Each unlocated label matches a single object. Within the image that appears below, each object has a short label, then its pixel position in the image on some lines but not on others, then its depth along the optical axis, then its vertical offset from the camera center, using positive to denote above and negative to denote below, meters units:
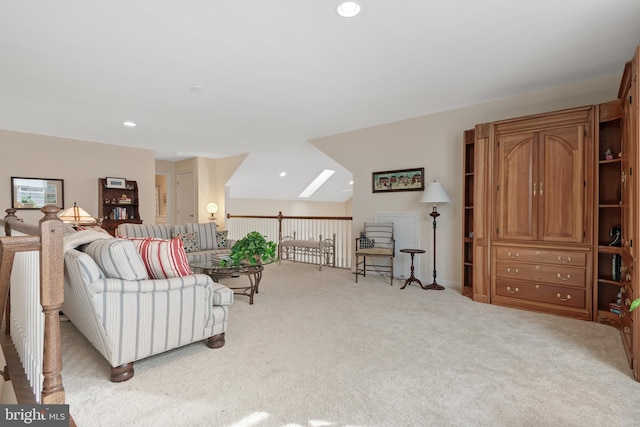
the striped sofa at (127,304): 1.94 -0.61
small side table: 4.46 -0.92
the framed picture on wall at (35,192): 5.49 +0.33
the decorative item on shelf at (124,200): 6.68 +0.24
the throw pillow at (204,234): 5.41 -0.39
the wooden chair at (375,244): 4.99 -0.50
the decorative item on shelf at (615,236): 3.09 -0.23
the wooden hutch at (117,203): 6.43 +0.18
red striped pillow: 2.31 -0.33
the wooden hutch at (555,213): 3.12 +0.00
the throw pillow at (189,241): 5.06 -0.46
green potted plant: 3.80 -0.46
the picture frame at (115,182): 6.40 +0.58
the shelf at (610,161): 3.03 +0.49
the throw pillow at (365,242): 5.12 -0.48
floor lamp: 4.27 +0.20
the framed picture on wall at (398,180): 4.86 +0.50
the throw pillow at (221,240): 5.60 -0.49
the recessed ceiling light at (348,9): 2.18 +1.41
